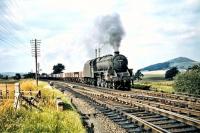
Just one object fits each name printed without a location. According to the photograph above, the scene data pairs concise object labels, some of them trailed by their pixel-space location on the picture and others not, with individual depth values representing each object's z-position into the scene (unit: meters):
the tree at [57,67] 133.00
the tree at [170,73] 81.46
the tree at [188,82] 27.94
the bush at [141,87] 37.90
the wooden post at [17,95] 17.33
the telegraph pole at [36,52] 54.26
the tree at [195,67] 31.16
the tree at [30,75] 122.16
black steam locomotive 33.84
